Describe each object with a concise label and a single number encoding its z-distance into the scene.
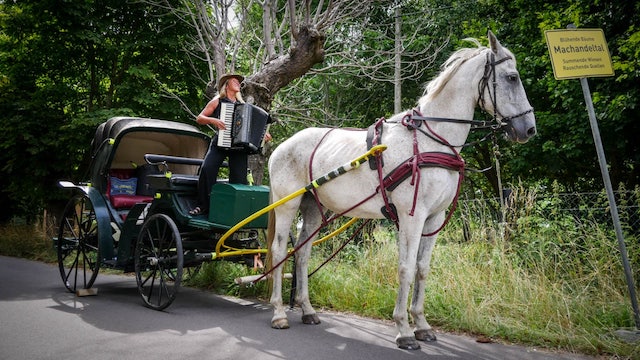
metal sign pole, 4.25
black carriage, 5.62
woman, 5.89
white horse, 4.25
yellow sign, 4.54
